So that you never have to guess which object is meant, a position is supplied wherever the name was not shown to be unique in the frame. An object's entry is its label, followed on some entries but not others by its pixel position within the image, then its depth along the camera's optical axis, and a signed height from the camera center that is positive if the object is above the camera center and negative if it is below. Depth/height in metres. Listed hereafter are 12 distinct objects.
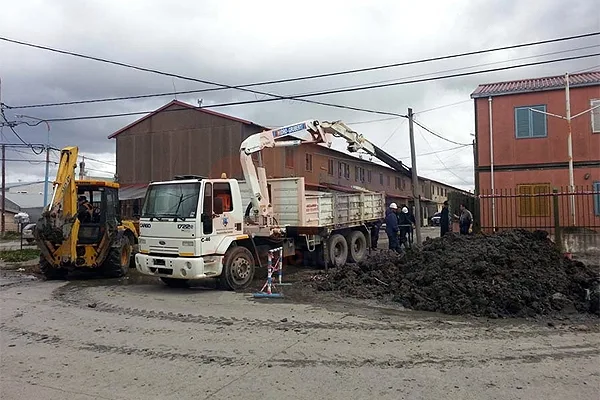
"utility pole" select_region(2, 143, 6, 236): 35.47 +3.66
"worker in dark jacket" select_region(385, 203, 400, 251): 16.11 -0.46
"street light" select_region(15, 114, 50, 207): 33.74 +4.14
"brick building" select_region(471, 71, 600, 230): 19.52 +3.13
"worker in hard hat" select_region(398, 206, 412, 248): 19.45 -0.30
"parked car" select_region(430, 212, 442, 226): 49.94 -0.46
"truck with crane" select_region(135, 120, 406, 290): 10.82 -0.07
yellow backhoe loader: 12.51 -0.21
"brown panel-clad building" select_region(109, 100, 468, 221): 30.69 +4.57
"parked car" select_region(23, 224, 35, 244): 23.88 -0.63
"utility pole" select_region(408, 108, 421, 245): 19.86 +1.99
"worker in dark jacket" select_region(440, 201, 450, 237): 17.86 -0.11
